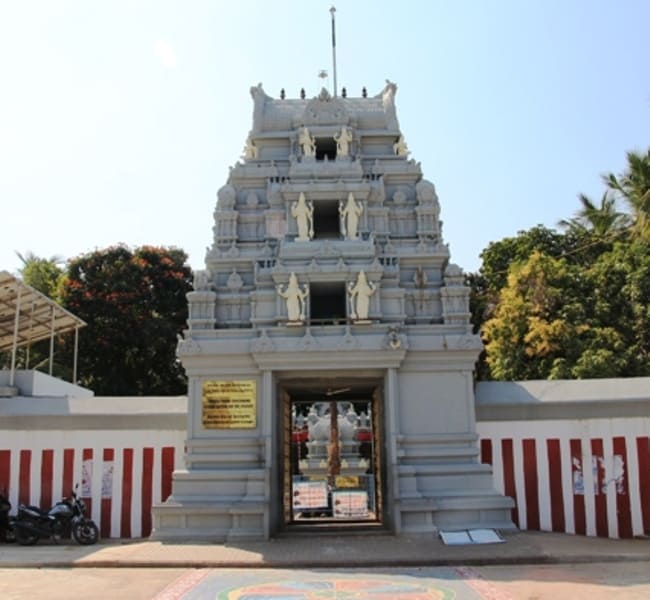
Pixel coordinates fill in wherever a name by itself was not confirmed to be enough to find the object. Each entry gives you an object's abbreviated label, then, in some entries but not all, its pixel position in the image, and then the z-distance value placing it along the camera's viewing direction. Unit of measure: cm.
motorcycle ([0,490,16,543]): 1498
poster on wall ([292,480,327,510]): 2177
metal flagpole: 2048
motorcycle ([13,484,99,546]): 1456
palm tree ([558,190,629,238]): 2402
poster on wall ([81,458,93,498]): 1572
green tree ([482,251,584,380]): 2608
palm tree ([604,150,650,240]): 1672
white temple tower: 1461
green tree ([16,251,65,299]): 3306
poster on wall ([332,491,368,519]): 1992
